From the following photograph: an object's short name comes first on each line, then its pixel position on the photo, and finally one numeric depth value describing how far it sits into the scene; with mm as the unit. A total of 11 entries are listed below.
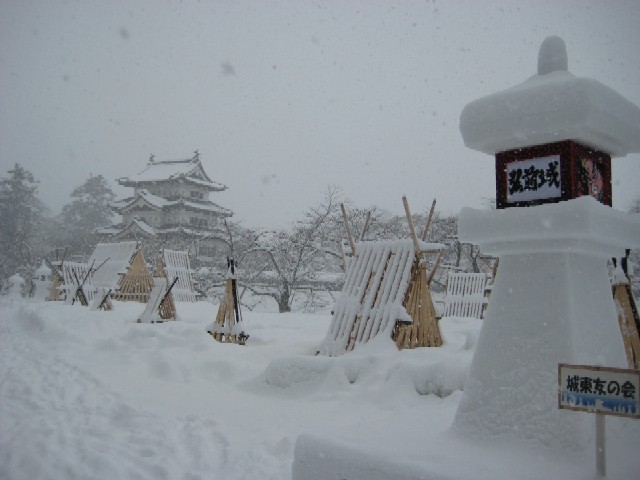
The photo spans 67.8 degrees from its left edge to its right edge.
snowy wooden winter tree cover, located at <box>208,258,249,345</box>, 9180
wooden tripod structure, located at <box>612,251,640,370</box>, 4469
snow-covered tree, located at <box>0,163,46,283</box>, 35688
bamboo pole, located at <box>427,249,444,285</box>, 8037
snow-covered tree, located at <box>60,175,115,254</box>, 50906
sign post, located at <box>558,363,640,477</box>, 1868
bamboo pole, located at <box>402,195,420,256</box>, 7203
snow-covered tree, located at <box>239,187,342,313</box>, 25000
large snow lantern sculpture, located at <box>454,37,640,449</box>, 2363
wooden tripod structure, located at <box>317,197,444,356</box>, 7336
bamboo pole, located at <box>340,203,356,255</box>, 8438
